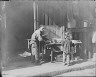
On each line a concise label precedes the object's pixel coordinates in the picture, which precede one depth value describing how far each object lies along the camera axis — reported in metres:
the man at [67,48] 5.04
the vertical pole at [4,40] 4.71
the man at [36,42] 5.08
